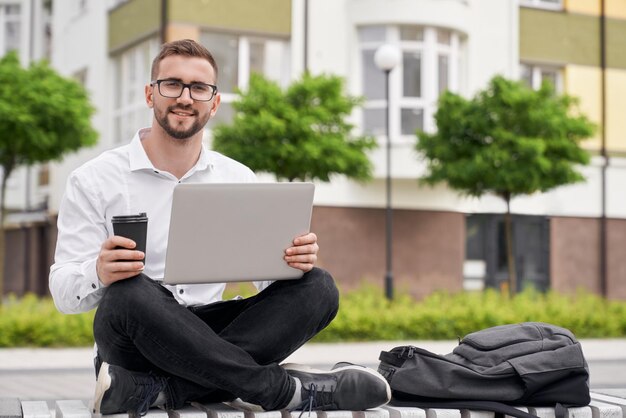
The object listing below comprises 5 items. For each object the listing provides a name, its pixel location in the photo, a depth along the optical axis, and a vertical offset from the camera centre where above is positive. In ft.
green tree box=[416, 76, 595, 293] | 60.54 +5.12
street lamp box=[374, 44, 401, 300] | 59.31 +9.11
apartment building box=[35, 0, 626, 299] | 74.13 +10.80
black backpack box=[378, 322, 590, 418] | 13.75 -1.85
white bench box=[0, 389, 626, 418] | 12.56 -2.17
